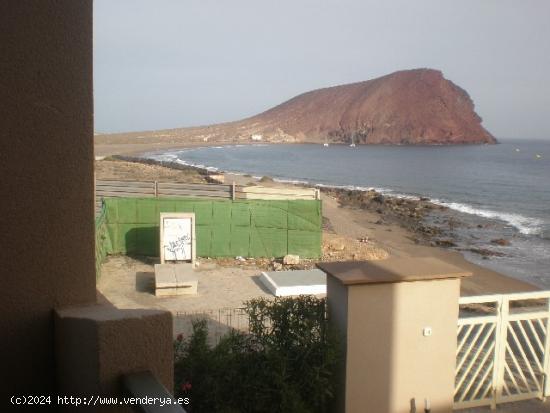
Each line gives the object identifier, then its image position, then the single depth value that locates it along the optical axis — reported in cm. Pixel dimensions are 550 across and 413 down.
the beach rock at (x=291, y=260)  1805
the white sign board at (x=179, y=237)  1714
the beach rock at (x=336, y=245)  2108
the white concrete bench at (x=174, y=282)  1423
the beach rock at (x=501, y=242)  3275
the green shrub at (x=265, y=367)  634
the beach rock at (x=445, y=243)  3108
